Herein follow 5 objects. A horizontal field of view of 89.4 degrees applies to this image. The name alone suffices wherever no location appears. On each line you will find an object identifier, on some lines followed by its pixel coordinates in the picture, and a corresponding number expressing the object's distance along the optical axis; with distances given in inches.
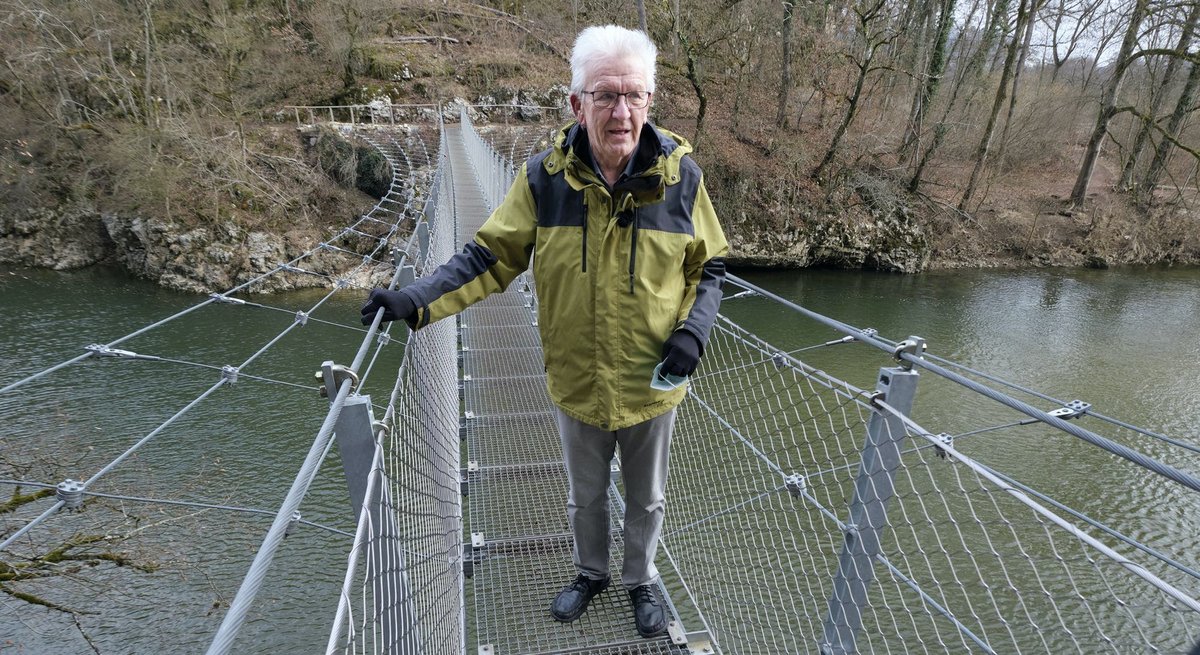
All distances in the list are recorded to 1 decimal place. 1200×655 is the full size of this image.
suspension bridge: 47.6
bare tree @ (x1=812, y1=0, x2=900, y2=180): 452.1
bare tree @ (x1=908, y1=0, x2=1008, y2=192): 549.0
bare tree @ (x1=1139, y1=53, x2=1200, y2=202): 554.3
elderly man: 54.2
